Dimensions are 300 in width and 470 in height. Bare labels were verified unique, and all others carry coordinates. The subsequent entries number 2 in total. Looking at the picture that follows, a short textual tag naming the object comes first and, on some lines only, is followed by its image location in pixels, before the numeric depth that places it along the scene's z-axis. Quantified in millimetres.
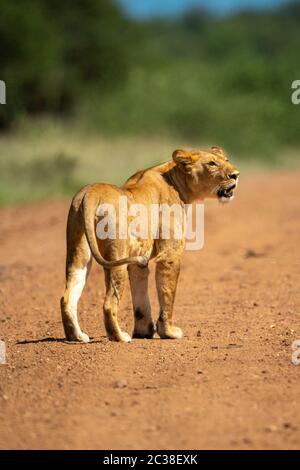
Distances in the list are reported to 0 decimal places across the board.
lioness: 12234
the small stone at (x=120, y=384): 10370
